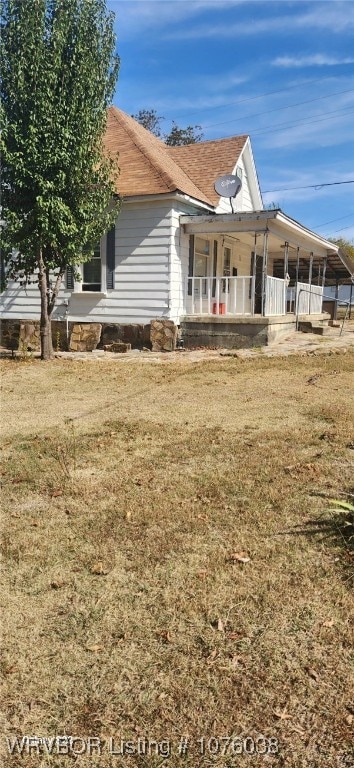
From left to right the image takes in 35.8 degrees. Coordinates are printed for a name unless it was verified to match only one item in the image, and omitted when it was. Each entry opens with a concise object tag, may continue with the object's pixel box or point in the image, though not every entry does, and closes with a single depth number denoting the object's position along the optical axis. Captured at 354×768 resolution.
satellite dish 14.53
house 12.98
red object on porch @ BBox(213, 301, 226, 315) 14.56
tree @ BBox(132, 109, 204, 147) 39.44
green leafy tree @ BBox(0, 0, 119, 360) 9.97
